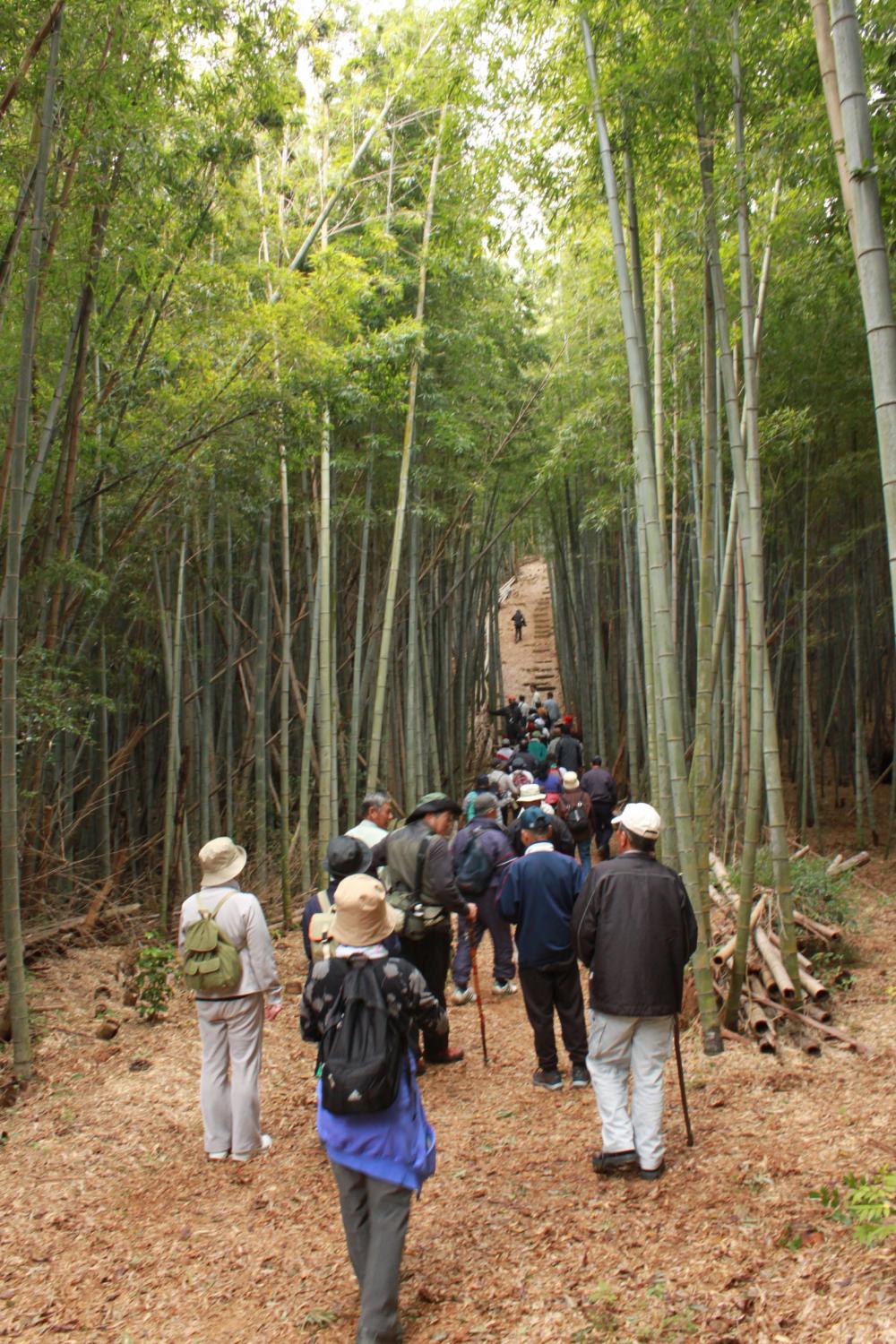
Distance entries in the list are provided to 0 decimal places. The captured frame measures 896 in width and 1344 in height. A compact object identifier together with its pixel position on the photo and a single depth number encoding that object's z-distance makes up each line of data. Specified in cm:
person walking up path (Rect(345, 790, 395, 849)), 402
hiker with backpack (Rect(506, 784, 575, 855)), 488
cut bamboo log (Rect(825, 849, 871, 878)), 641
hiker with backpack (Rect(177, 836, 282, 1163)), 308
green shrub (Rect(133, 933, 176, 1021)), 473
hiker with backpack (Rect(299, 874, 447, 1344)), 205
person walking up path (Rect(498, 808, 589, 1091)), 356
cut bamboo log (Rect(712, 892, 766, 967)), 450
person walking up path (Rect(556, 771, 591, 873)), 689
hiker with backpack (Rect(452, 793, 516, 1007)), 484
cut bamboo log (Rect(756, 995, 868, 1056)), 381
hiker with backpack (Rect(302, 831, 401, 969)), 324
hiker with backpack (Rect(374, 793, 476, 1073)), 365
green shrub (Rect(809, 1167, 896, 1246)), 214
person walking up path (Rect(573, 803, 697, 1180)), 277
